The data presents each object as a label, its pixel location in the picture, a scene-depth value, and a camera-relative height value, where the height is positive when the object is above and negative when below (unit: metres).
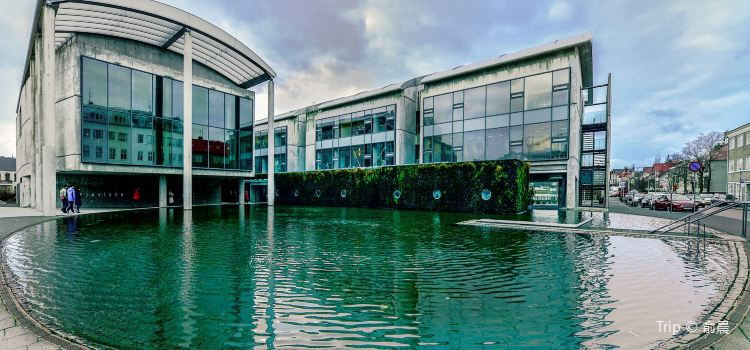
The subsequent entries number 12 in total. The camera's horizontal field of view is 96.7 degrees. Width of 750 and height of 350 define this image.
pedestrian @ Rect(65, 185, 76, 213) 20.33 -1.76
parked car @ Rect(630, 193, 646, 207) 38.62 -3.42
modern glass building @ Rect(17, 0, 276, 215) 22.19 +4.98
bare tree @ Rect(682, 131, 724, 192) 55.12 +3.97
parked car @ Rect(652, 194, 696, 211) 27.55 -2.62
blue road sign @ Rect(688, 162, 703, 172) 18.84 +0.36
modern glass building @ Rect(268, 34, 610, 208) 25.72 +4.56
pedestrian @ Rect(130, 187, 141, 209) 28.12 -2.50
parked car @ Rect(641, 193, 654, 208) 34.35 -3.05
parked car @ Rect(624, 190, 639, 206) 40.42 -3.59
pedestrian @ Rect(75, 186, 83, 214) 21.56 -2.09
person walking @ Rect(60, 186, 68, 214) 20.16 -1.88
